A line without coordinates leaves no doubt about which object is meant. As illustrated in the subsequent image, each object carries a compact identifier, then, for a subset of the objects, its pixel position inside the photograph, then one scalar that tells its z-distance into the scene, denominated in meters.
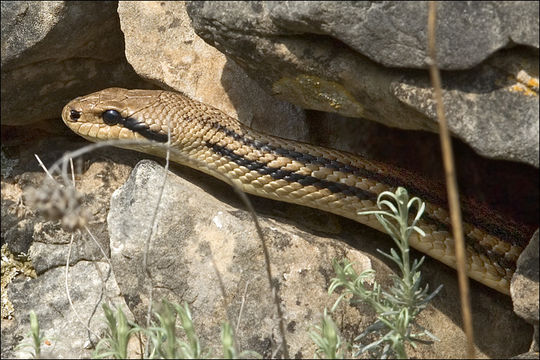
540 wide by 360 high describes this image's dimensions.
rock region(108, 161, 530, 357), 6.77
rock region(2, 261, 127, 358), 7.23
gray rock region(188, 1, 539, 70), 5.38
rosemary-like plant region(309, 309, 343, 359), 5.37
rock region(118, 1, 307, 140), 8.27
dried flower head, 4.90
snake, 7.37
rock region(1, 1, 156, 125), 7.83
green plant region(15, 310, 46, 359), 5.57
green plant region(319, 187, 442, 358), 5.72
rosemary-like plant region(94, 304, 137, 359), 5.50
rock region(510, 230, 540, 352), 6.13
